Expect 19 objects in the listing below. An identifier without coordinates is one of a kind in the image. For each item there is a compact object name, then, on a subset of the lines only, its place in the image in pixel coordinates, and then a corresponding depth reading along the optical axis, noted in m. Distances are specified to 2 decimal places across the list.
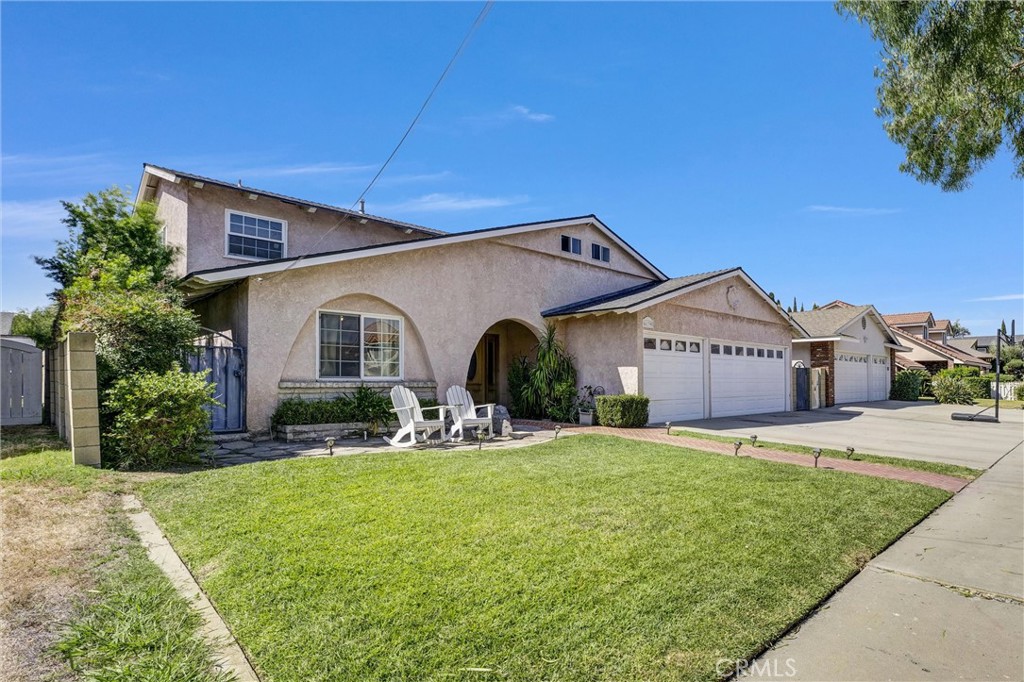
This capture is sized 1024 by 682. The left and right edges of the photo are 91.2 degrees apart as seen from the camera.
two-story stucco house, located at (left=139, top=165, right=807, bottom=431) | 10.46
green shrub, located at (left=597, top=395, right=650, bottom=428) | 12.58
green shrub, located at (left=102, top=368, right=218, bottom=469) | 7.07
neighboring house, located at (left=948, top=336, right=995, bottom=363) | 46.86
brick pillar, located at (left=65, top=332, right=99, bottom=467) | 6.86
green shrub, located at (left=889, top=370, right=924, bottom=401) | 27.69
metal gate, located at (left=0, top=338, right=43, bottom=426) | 11.87
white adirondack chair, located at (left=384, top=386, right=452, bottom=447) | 9.56
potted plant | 13.59
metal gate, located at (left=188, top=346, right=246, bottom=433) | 9.75
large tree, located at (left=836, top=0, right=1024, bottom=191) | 5.36
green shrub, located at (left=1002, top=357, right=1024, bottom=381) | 43.19
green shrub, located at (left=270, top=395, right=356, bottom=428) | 10.09
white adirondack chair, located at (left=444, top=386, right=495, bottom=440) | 10.53
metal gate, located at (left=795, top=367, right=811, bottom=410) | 20.12
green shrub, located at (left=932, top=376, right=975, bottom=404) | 25.66
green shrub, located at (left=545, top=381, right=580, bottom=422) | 14.12
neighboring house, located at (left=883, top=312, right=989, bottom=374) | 36.03
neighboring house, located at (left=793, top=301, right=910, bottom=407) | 21.84
